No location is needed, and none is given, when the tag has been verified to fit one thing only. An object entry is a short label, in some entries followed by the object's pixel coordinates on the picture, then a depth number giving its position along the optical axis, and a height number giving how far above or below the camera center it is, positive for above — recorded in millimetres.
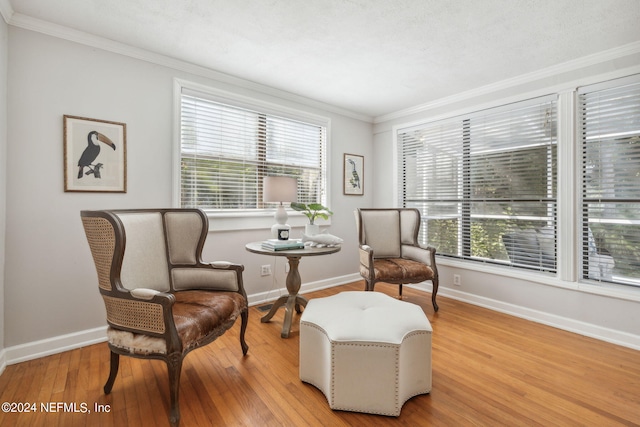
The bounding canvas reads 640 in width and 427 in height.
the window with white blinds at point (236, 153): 2949 +663
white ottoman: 1572 -791
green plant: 2732 +50
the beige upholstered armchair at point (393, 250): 3039 -422
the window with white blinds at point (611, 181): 2490 +277
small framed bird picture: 4230 +545
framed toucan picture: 2293 +457
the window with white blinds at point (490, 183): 2979 +337
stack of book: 2527 -280
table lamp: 2721 +168
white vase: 2807 -166
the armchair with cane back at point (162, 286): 1543 -467
